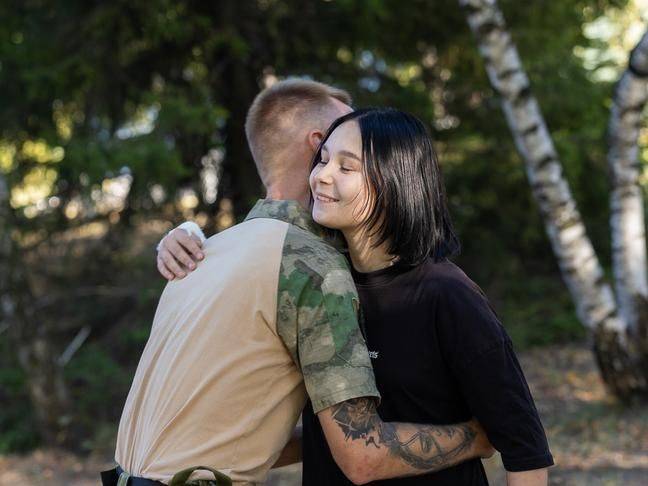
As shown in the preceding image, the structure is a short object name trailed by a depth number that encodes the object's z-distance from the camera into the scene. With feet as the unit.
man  6.41
